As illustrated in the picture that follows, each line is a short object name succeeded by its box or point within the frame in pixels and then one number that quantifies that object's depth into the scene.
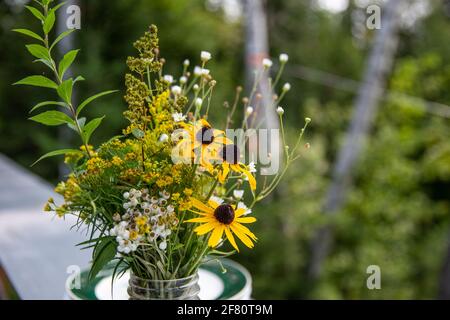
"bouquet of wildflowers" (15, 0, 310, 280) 0.69
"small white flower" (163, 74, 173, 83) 0.74
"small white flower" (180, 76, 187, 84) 0.79
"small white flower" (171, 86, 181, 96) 0.74
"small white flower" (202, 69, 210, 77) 0.75
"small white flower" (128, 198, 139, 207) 0.68
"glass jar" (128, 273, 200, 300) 0.75
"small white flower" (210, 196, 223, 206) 0.76
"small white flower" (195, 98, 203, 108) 0.73
